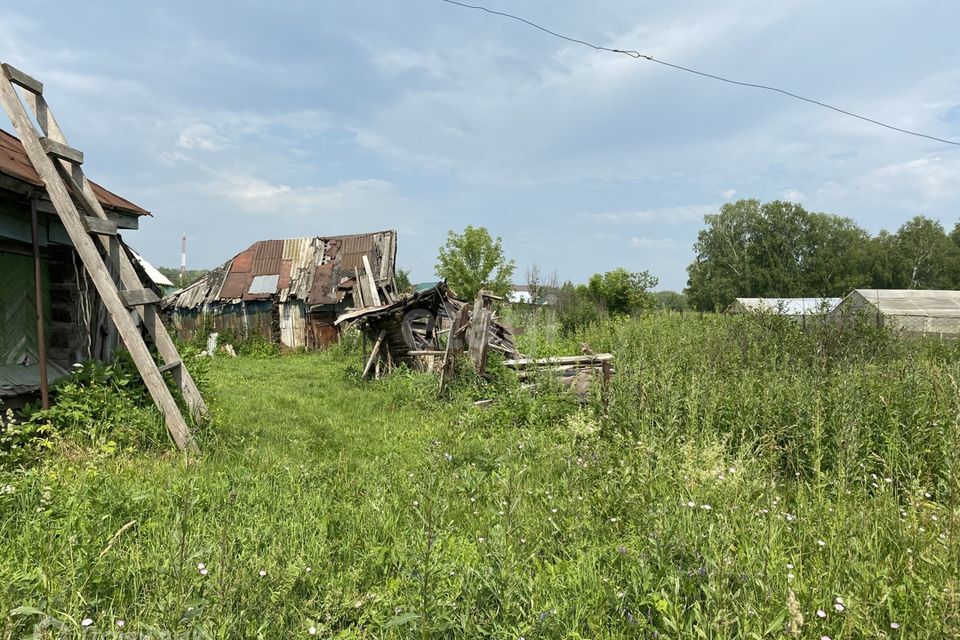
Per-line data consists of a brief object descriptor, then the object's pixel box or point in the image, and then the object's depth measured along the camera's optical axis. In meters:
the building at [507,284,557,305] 31.25
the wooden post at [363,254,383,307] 15.34
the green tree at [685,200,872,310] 58.50
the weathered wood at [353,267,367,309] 15.28
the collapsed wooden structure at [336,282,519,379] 9.57
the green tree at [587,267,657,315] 27.97
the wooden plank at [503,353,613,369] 8.72
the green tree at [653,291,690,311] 65.25
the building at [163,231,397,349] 20.86
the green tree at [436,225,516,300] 33.53
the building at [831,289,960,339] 26.30
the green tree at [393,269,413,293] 36.80
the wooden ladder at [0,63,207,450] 5.23
